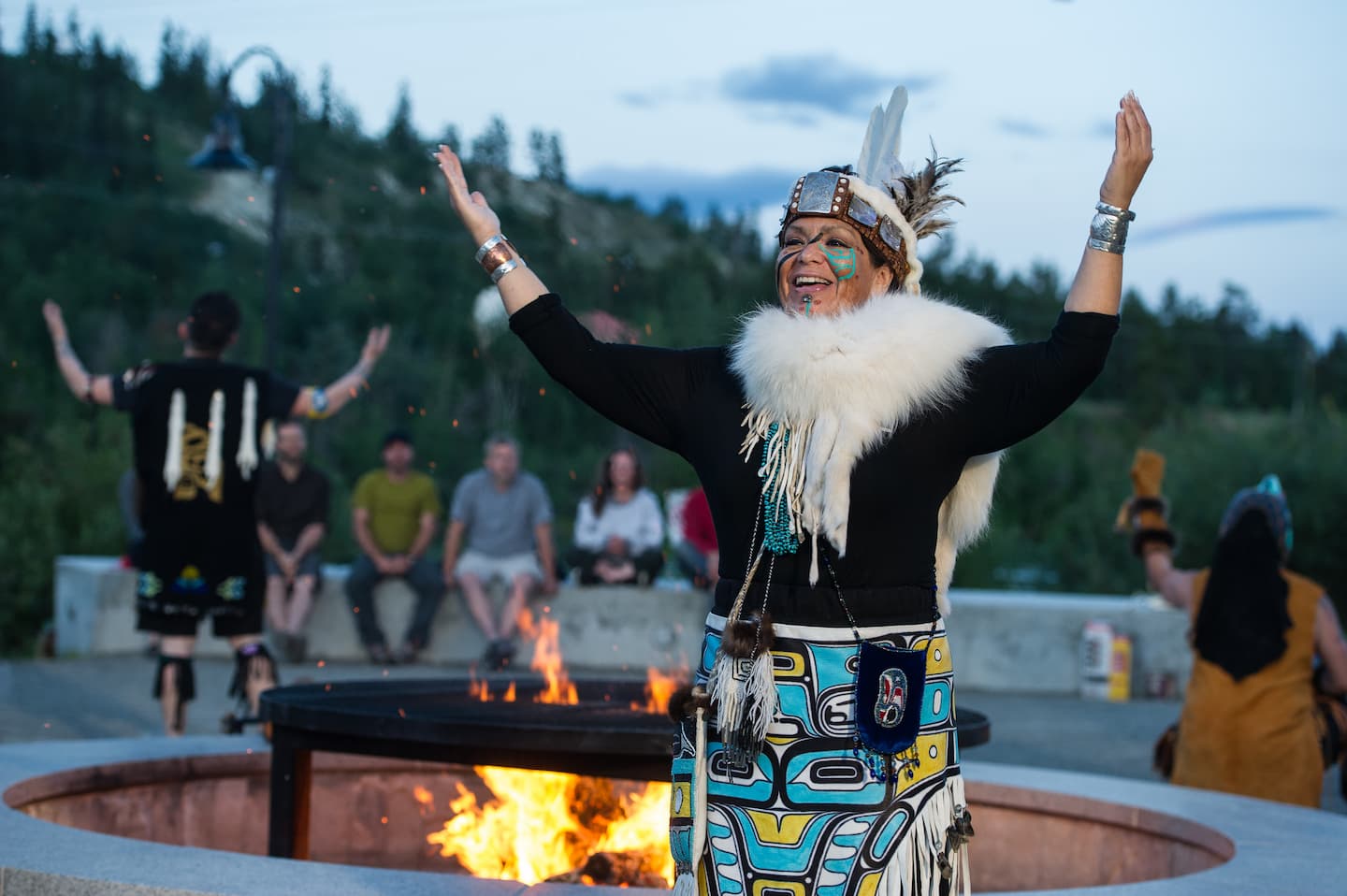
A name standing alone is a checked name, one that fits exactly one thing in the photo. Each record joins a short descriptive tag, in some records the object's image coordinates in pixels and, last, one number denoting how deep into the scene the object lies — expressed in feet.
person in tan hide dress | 21.17
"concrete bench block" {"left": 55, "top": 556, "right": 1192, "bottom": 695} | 42.16
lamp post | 53.93
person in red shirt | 43.11
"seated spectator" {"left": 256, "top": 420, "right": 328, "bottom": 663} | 42.14
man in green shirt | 42.55
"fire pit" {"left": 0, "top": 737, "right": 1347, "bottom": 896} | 13.51
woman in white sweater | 42.98
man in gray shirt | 41.83
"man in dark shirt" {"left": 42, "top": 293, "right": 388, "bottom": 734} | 22.89
